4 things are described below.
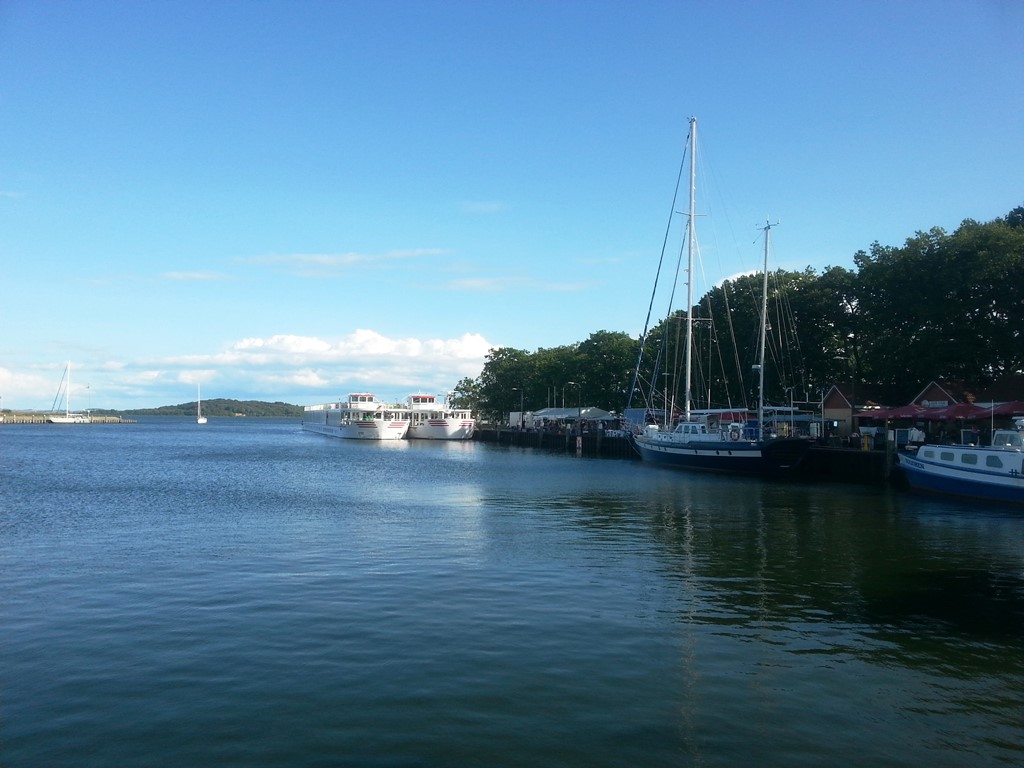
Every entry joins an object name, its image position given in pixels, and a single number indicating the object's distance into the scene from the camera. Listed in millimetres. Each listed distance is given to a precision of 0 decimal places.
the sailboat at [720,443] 52219
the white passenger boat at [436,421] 121250
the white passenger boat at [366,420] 117062
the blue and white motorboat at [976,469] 37094
